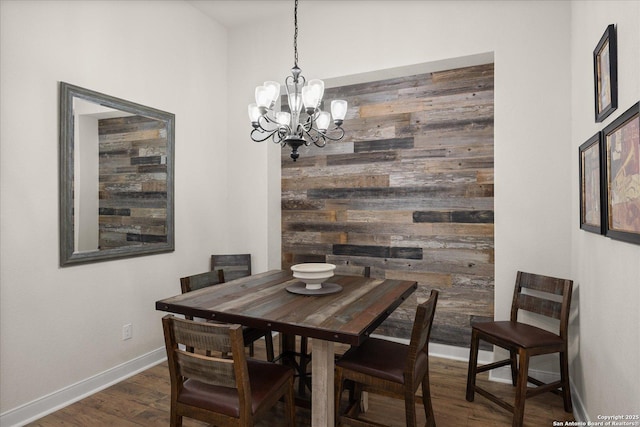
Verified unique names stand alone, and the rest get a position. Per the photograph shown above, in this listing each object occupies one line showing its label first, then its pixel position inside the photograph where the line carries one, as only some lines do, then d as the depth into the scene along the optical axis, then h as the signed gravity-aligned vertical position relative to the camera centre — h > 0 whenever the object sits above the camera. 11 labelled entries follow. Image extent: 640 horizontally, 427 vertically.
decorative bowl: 2.24 -0.35
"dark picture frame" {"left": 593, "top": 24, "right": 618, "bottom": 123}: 1.64 +0.67
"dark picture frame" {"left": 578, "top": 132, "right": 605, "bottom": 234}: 1.82 +0.16
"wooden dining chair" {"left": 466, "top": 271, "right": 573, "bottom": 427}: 2.16 -0.75
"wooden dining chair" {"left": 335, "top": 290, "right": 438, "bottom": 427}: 1.76 -0.77
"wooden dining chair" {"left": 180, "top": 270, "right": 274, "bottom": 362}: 2.40 -0.46
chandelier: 2.26 +0.69
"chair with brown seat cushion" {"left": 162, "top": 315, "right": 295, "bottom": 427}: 1.48 -0.69
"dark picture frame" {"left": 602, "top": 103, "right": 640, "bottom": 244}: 1.38 +0.16
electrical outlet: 2.87 -0.89
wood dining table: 1.66 -0.48
